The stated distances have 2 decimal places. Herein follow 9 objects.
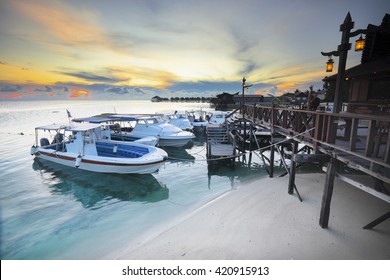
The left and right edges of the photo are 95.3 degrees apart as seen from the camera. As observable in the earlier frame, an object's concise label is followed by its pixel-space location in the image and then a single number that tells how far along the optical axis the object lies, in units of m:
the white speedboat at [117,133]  16.72
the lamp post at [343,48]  5.84
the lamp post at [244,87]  16.97
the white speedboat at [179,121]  26.88
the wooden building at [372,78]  9.14
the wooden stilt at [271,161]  10.88
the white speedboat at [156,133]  19.12
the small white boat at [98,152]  11.38
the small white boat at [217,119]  28.91
